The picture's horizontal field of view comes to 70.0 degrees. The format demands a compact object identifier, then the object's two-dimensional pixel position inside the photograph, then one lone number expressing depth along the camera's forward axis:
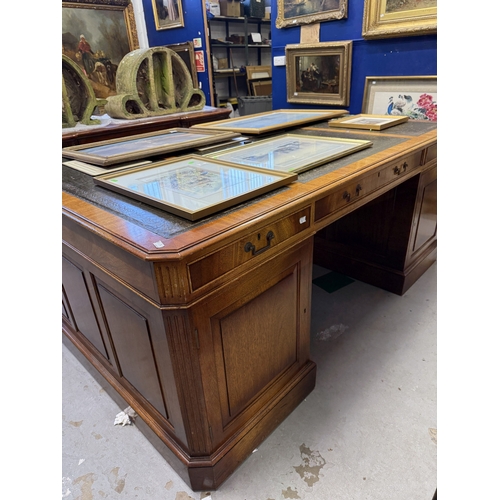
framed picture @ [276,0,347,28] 2.96
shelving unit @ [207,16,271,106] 5.55
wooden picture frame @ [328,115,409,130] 1.97
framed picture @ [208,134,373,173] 1.35
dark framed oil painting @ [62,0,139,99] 4.25
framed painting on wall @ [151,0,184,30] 4.67
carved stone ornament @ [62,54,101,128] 2.58
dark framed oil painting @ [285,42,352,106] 3.09
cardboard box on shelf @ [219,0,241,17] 5.26
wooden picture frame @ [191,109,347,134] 1.91
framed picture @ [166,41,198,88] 4.80
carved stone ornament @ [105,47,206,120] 2.81
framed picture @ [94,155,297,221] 0.99
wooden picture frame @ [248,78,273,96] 5.80
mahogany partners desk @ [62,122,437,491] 0.90
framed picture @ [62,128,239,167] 1.45
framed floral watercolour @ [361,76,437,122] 2.68
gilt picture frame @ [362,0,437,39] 2.48
